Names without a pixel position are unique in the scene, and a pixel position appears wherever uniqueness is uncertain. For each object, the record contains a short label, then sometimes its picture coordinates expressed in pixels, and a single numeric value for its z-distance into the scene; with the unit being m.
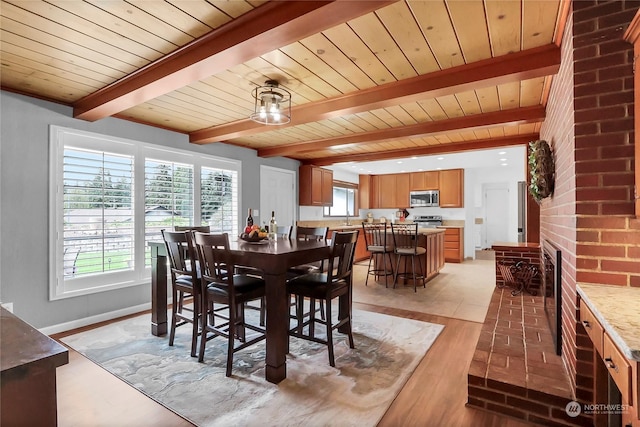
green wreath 2.39
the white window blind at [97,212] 3.08
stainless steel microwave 7.78
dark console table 0.60
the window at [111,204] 3.03
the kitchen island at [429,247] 5.10
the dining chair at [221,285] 2.21
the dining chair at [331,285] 2.37
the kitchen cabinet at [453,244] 7.21
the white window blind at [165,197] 3.73
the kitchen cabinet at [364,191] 8.76
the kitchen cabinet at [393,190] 8.28
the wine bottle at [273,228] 3.26
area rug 1.84
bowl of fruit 2.74
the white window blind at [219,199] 4.38
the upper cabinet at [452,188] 7.50
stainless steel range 7.89
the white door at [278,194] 5.30
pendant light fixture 2.65
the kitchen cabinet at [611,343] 0.94
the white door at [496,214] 8.50
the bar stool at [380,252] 4.99
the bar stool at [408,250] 4.70
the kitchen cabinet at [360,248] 7.22
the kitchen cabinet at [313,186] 6.04
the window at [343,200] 7.68
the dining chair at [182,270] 2.47
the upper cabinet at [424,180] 7.82
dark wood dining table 2.11
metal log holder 3.61
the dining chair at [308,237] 3.05
